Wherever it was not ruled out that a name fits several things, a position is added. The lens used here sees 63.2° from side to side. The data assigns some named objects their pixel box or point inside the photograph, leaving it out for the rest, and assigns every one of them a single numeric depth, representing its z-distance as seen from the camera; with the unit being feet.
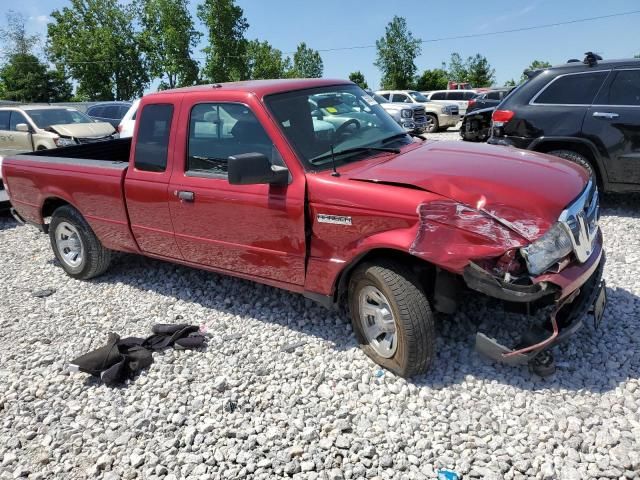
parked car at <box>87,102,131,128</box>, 57.16
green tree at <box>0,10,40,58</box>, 176.76
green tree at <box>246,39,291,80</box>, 154.61
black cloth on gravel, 12.06
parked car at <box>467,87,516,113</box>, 55.87
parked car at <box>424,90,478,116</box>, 81.53
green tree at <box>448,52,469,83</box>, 203.20
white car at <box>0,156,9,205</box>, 26.16
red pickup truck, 9.71
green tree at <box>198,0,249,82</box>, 149.38
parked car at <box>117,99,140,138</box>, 33.24
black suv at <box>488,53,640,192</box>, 20.12
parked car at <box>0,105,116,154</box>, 38.78
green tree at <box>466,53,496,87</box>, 203.27
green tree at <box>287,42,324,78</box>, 189.38
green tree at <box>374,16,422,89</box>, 175.42
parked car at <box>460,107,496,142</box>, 34.96
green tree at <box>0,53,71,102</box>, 161.58
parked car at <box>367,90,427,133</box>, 55.76
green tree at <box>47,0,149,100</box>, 167.32
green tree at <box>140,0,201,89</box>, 157.28
